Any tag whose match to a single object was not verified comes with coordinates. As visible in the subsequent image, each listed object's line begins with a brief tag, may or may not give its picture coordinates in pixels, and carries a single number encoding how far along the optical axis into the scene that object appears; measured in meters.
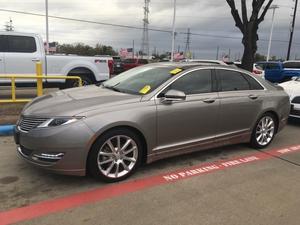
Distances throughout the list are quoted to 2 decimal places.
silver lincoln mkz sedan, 3.90
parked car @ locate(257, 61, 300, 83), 18.42
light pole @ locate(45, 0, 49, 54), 25.33
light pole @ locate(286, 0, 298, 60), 39.69
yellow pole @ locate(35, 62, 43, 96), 8.11
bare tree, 13.43
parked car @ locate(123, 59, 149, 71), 31.67
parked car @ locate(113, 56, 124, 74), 29.76
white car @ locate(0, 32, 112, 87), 10.31
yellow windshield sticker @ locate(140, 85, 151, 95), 4.61
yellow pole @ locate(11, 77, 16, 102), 7.81
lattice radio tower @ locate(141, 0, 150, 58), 52.93
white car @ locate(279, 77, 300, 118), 7.83
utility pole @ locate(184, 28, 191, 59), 70.09
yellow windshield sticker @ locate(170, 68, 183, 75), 4.92
